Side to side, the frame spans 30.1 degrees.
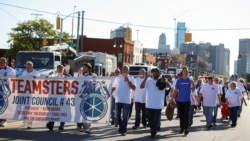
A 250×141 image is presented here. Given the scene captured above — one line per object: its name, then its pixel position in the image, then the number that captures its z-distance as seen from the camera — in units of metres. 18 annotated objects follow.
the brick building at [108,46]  83.44
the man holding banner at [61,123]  12.50
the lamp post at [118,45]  80.61
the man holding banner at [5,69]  13.27
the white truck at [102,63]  39.91
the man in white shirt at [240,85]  20.93
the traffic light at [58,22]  41.09
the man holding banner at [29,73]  12.88
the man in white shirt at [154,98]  12.14
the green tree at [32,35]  64.69
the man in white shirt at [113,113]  14.95
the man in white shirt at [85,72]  12.98
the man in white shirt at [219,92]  16.09
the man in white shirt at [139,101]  14.29
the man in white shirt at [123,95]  12.27
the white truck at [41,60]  25.97
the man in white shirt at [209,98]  15.49
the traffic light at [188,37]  38.66
